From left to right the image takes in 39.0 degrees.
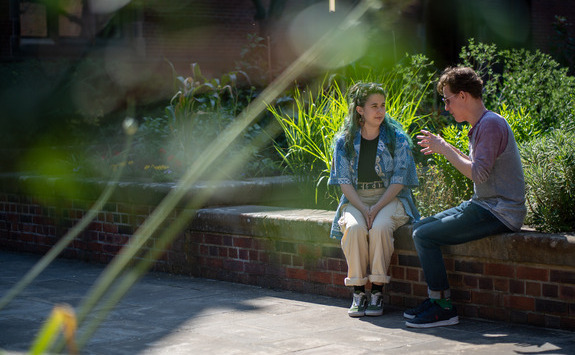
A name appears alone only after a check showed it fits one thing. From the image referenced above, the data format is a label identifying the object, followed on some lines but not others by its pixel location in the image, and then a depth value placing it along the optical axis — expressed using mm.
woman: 5137
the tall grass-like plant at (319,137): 6602
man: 4602
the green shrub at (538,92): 6914
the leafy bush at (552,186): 4840
